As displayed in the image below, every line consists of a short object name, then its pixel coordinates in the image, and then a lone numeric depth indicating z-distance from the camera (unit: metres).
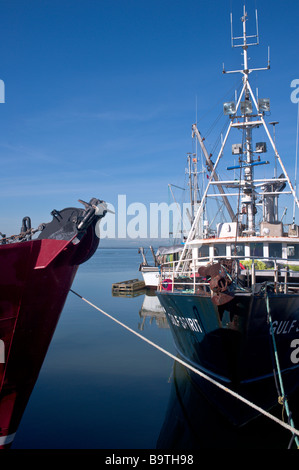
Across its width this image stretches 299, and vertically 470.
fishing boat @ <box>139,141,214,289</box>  41.41
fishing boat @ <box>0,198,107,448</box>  8.01
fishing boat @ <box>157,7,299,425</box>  9.93
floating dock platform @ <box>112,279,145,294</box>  40.72
